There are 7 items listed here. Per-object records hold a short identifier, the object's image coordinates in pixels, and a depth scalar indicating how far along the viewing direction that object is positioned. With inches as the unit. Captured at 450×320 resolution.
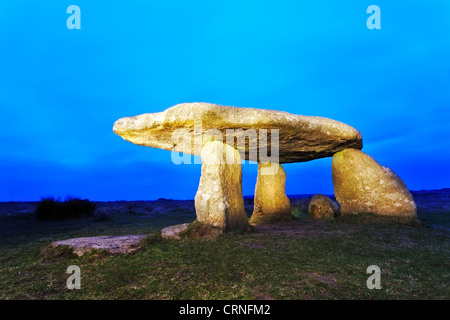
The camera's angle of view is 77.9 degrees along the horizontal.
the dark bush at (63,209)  519.2
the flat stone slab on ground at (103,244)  193.6
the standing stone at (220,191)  266.1
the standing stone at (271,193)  423.2
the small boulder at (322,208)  428.5
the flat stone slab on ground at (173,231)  236.7
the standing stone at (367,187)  340.8
